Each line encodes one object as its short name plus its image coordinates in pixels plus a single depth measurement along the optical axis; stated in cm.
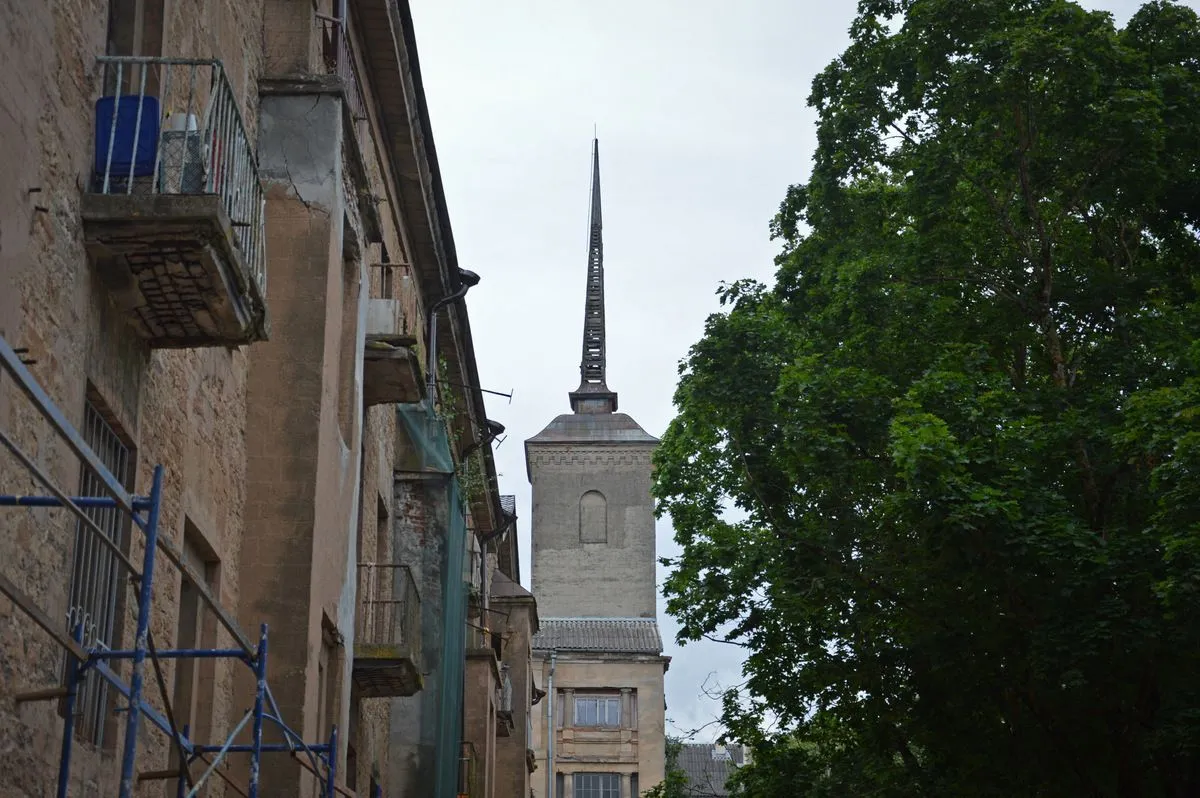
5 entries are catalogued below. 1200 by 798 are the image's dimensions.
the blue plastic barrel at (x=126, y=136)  929
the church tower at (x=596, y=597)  6219
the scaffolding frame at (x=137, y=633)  626
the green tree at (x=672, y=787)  2916
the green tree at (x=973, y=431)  1823
